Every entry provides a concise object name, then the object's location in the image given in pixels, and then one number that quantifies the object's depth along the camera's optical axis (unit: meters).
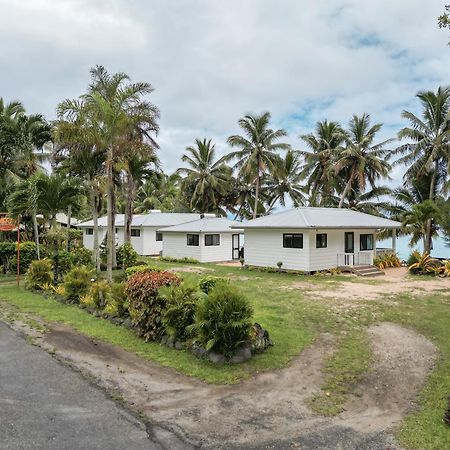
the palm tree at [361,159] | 31.72
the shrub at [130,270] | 14.64
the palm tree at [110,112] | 13.25
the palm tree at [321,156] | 34.91
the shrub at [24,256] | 18.59
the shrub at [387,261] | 25.20
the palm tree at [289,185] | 38.28
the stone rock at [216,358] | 7.18
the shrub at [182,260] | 27.86
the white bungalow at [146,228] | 32.34
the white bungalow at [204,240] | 28.11
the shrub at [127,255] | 20.50
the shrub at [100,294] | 11.22
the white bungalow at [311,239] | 21.67
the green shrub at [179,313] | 8.16
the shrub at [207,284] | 9.83
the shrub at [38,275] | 14.67
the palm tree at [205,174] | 39.53
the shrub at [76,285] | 12.51
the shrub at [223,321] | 7.34
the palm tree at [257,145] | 34.75
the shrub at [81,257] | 17.96
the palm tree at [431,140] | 28.17
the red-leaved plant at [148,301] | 8.56
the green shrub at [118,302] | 10.06
